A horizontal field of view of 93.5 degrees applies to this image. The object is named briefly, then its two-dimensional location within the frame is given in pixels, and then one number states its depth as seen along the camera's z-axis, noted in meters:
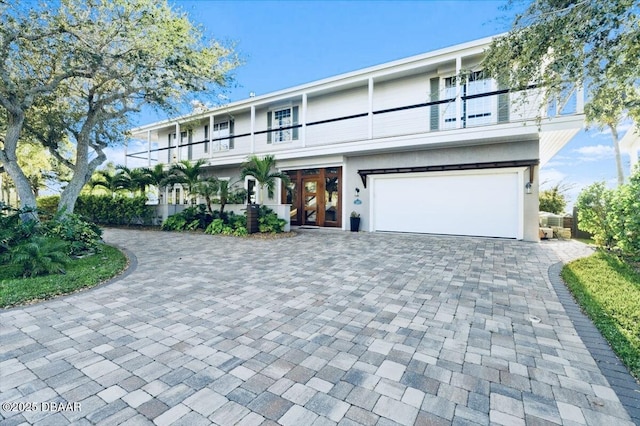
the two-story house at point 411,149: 9.53
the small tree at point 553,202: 13.87
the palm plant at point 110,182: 14.70
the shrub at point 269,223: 11.50
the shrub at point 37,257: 5.11
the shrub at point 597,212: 8.02
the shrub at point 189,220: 12.90
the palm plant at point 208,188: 12.12
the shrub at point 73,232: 6.98
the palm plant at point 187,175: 12.54
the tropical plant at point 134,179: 14.53
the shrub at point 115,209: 14.49
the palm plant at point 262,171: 11.41
